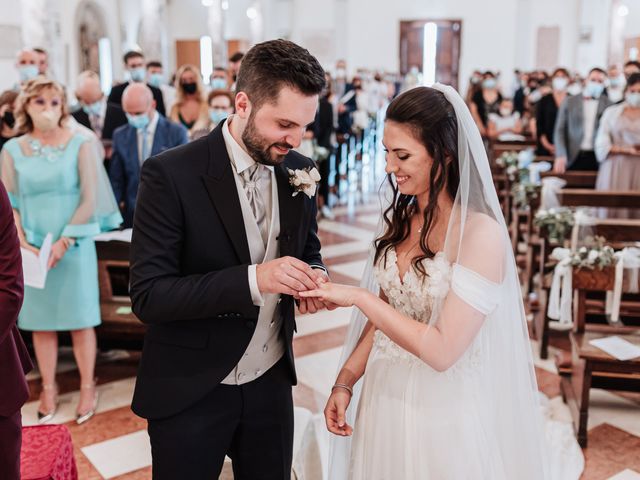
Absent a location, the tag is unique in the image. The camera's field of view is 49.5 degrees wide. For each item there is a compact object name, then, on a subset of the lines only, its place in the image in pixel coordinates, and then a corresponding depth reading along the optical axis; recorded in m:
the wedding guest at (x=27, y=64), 6.55
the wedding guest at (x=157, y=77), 8.27
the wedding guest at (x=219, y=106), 5.79
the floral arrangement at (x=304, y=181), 1.94
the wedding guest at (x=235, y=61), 7.78
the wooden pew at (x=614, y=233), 4.28
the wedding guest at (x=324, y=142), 8.70
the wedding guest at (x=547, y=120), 8.80
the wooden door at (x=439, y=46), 23.05
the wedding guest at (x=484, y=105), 11.16
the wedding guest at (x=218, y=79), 7.50
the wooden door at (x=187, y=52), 21.50
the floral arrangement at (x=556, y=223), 4.44
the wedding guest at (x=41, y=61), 6.76
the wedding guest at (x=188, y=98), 6.12
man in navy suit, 4.82
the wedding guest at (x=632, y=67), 9.74
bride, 1.90
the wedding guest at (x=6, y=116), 4.95
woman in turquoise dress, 3.55
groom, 1.74
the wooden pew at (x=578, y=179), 6.91
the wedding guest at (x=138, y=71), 7.24
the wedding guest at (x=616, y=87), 12.82
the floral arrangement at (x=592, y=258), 3.75
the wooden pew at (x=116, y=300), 4.17
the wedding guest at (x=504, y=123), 11.09
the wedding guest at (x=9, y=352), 1.86
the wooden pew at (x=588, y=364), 3.50
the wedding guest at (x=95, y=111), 6.15
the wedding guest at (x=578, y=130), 7.60
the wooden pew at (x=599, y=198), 4.85
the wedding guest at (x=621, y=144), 6.78
